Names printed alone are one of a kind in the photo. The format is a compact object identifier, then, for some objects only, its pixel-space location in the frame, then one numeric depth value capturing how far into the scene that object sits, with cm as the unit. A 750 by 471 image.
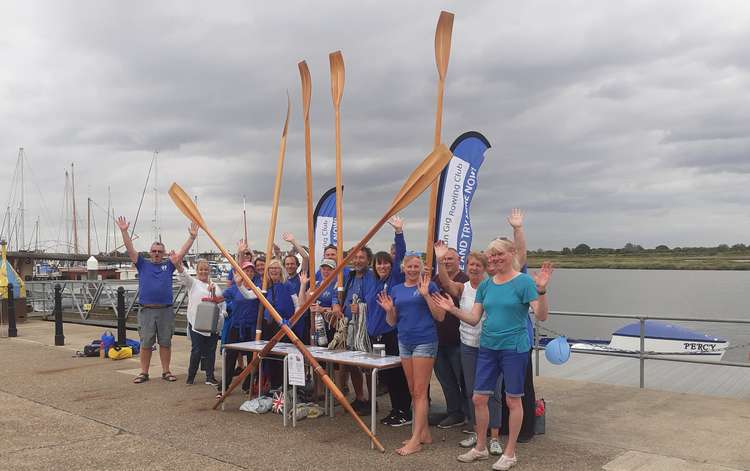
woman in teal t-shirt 417
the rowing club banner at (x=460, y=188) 699
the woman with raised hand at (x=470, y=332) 467
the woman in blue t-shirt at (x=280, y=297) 629
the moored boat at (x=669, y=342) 1527
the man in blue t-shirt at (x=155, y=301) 727
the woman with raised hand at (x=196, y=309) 722
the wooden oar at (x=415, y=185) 473
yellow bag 931
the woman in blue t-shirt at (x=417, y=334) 463
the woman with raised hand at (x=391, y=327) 533
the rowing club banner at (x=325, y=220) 1009
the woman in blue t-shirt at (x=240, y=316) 657
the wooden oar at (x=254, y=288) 495
